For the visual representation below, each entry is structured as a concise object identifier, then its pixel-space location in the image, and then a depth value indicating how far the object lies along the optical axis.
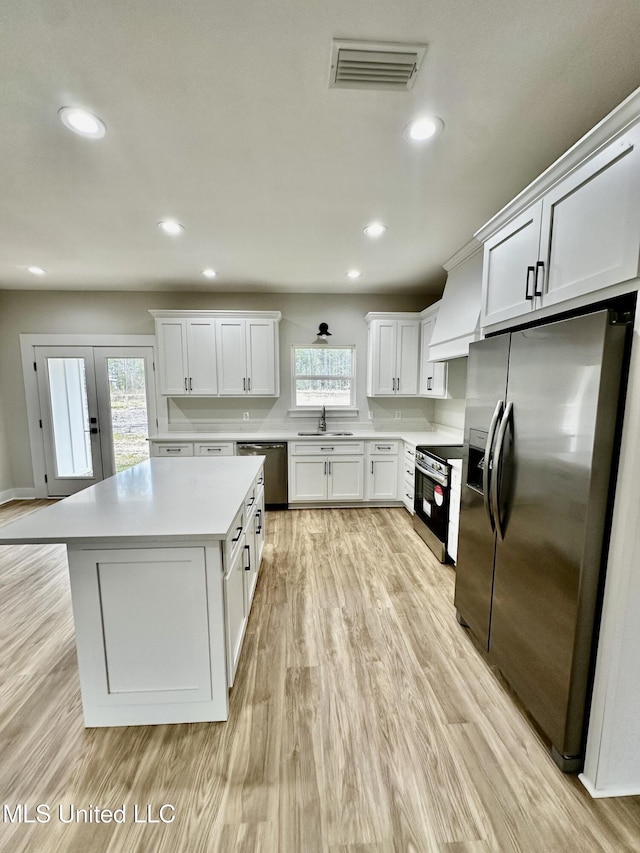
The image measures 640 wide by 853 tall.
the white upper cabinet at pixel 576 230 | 1.08
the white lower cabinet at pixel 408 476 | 3.75
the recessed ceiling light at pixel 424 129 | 1.54
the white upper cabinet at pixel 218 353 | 4.13
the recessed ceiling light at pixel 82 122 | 1.50
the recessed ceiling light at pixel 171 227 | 2.54
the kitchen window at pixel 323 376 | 4.59
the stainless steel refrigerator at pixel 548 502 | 1.16
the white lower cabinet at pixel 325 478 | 4.12
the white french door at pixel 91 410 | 4.45
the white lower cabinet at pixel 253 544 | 2.08
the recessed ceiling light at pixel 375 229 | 2.59
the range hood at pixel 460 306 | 2.69
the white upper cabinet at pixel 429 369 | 3.79
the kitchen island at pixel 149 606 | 1.36
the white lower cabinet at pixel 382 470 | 4.13
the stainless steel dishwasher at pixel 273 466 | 4.06
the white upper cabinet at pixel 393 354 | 4.24
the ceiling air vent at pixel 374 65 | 1.21
